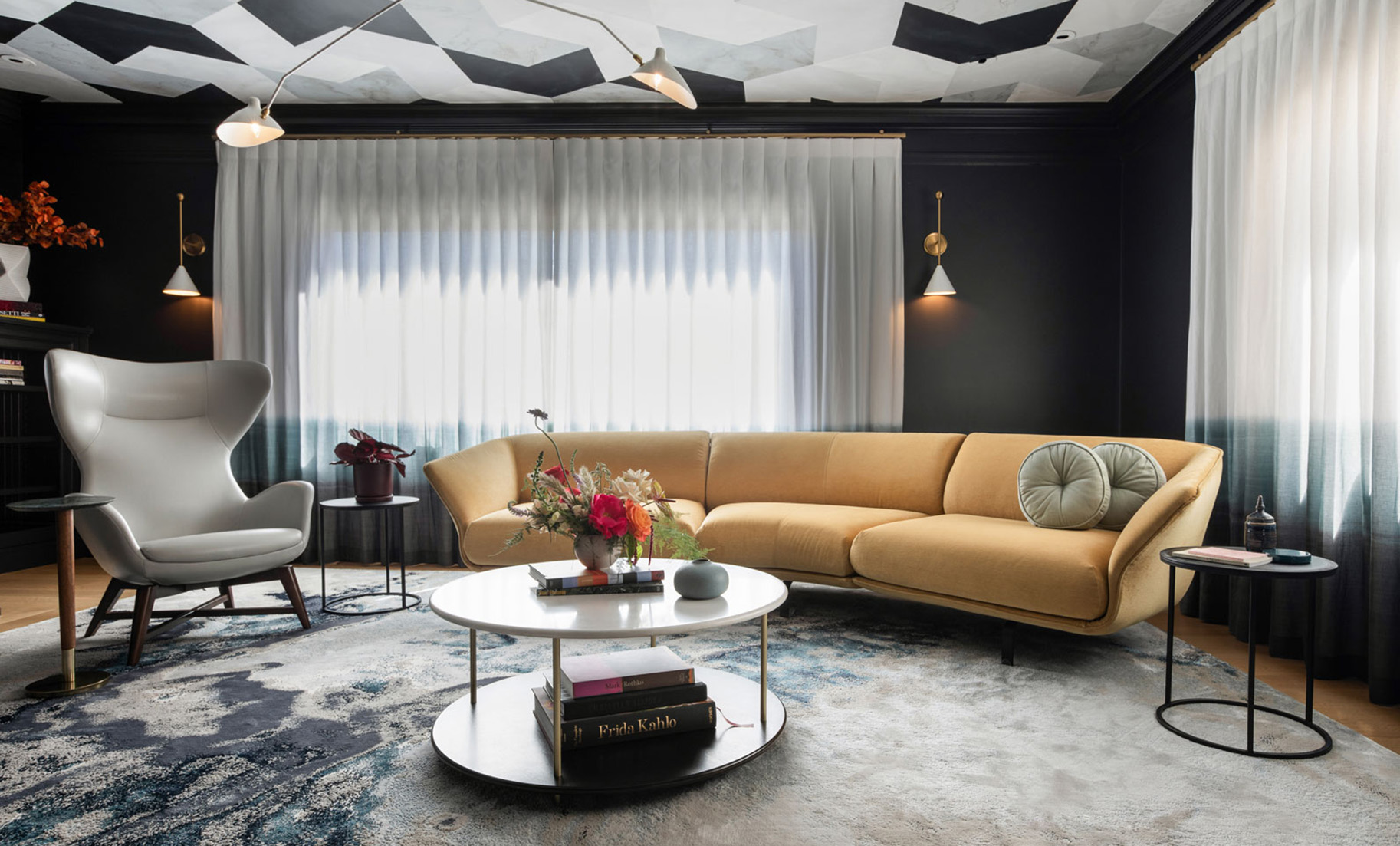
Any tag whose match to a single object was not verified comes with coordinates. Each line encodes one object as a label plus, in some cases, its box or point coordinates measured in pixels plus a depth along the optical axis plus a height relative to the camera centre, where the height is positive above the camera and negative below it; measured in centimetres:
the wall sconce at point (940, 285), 434 +69
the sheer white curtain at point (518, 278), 445 +74
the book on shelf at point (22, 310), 404 +51
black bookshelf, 424 -26
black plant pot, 339 -32
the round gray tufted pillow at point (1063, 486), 278 -28
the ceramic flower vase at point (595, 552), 203 -37
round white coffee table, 165 -77
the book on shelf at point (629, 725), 175 -73
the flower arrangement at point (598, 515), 197 -27
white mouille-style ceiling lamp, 271 +97
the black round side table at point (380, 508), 333 -42
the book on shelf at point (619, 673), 177 -62
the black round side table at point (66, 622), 229 -64
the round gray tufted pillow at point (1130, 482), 275 -26
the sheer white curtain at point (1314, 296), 235 +39
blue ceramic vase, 190 -42
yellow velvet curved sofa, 238 -44
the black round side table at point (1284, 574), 188 -40
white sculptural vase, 395 +69
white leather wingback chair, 261 -30
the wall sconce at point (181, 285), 437 +68
